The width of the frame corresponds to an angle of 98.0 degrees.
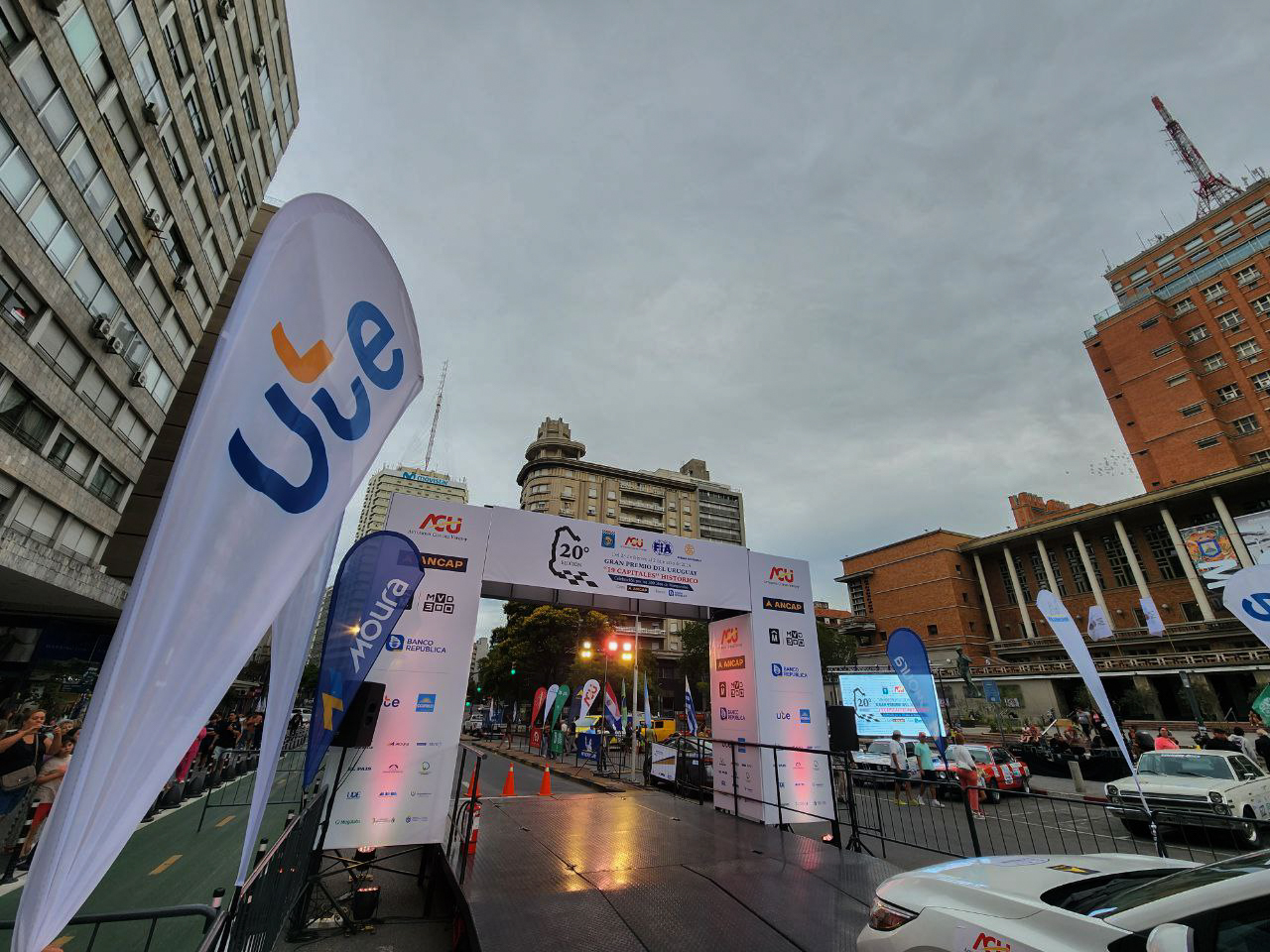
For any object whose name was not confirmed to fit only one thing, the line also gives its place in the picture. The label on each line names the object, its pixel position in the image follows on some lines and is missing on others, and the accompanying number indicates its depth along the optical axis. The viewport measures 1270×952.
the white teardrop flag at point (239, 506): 1.48
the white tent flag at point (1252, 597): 6.97
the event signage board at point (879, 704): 21.52
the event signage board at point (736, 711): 10.43
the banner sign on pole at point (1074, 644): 8.16
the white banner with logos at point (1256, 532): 36.12
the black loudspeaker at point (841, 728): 12.23
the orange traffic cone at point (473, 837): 6.84
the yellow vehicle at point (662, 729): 28.58
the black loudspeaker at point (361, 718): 6.55
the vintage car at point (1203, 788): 9.44
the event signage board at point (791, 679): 10.50
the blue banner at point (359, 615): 5.09
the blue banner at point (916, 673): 10.80
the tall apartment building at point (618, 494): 65.94
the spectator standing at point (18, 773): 6.95
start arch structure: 7.39
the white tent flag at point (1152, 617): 26.83
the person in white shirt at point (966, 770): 10.52
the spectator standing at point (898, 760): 13.96
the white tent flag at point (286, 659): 2.94
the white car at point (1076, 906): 2.20
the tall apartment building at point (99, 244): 15.93
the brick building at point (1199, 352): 45.50
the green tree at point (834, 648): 51.06
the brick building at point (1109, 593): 35.69
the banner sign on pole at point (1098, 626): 26.81
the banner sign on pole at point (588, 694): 20.17
